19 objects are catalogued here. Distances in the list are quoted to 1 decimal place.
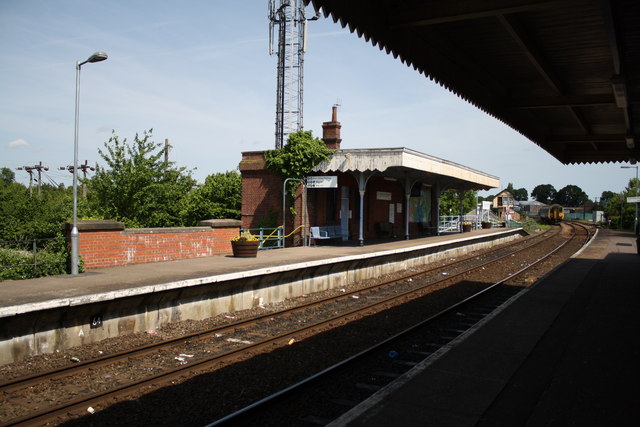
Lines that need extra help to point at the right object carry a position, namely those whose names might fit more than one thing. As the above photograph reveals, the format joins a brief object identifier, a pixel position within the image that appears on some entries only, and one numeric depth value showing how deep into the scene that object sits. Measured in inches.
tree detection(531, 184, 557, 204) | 7322.8
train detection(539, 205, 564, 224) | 2651.8
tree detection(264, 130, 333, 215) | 751.7
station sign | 724.0
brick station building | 722.8
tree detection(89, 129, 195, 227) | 842.2
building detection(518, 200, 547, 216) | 5133.9
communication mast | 1569.9
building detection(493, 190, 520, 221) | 2872.0
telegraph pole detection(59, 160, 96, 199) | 1867.6
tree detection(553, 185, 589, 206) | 6948.8
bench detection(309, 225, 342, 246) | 752.3
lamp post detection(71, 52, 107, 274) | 401.3
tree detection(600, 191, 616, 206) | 6745.6
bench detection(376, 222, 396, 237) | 900.0
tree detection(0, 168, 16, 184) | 3400.6
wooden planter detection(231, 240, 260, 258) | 549.0
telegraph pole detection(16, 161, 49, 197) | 1970.7
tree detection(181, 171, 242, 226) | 1059.9
